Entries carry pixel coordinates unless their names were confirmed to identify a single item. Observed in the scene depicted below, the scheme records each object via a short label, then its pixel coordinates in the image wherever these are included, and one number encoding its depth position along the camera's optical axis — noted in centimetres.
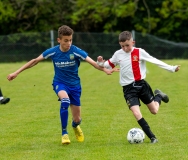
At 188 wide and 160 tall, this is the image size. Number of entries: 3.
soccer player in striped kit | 1512
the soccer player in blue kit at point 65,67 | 1501
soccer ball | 1484
